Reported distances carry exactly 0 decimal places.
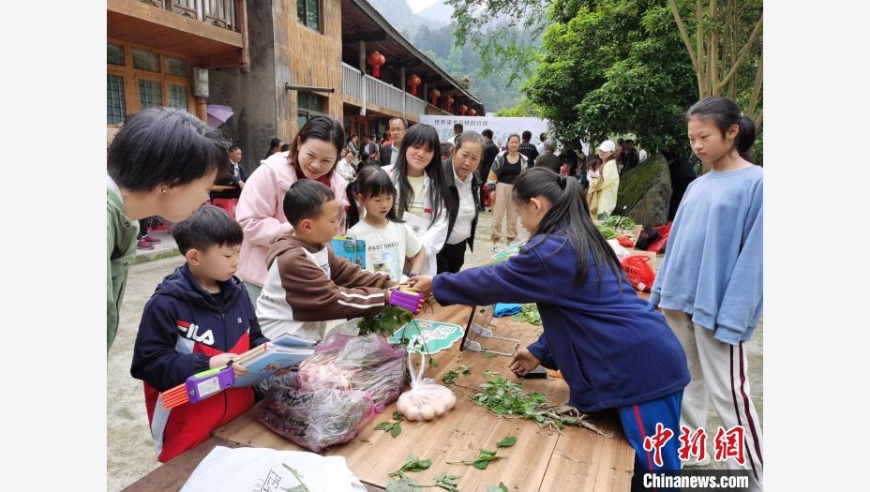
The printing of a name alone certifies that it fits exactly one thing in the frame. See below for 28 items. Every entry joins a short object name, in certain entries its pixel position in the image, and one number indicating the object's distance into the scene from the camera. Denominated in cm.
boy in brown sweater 218
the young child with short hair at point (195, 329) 179
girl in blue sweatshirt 246
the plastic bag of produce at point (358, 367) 185
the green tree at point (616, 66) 1018
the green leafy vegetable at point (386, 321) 235
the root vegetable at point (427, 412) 190
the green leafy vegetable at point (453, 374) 224
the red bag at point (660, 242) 679
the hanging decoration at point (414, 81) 2115
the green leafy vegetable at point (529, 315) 316
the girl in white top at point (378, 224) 306
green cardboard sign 249
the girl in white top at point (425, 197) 360
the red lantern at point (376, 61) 1611
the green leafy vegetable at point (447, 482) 152
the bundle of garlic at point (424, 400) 190
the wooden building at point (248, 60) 819
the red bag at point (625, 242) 562
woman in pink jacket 272
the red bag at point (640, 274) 381
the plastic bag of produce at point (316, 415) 168
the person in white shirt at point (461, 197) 388
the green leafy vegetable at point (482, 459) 164
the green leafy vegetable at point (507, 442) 175
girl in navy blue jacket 192
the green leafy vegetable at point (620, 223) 726
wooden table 157
